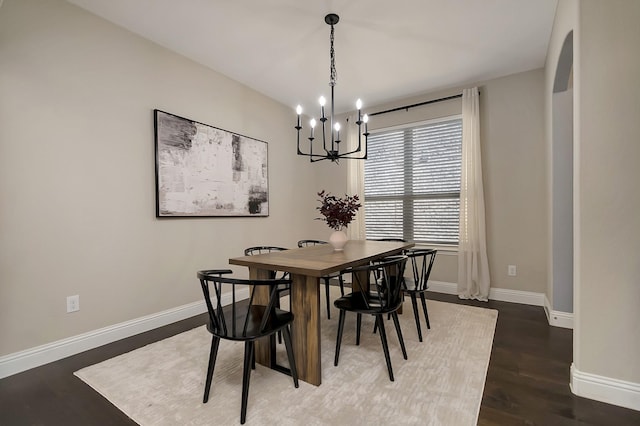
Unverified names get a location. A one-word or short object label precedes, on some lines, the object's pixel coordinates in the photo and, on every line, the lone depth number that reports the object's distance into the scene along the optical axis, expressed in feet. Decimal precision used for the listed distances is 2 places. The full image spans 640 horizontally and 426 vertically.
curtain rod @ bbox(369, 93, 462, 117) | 12.43
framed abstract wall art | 9.52
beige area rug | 5.08
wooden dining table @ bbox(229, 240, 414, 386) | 5.89
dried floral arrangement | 8.04
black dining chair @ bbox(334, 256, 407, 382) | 6.13
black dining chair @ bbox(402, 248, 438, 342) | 8.02
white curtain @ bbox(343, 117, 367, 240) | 14.65
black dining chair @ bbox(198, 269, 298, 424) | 4.98
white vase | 8.40
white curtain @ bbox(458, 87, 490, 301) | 11.69
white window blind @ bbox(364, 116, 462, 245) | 12.86
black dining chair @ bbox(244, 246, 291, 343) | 6.82
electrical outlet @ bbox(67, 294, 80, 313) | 7.45
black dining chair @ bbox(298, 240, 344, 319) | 9.73
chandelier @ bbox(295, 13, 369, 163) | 7.88
